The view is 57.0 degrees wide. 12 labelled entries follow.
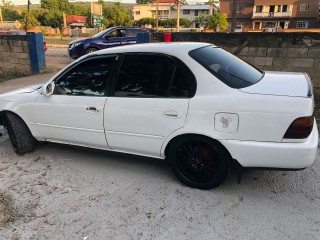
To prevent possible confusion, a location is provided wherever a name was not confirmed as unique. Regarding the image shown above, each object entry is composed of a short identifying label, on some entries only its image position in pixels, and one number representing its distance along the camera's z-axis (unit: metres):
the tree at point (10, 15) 87.17
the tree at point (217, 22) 48.12
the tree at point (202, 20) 63.44
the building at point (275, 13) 55.16
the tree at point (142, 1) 133.38
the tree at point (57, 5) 79.25
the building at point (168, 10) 86.70
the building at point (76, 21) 73.06
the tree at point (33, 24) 46.42
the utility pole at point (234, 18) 16.25
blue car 13.23
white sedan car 2.71
